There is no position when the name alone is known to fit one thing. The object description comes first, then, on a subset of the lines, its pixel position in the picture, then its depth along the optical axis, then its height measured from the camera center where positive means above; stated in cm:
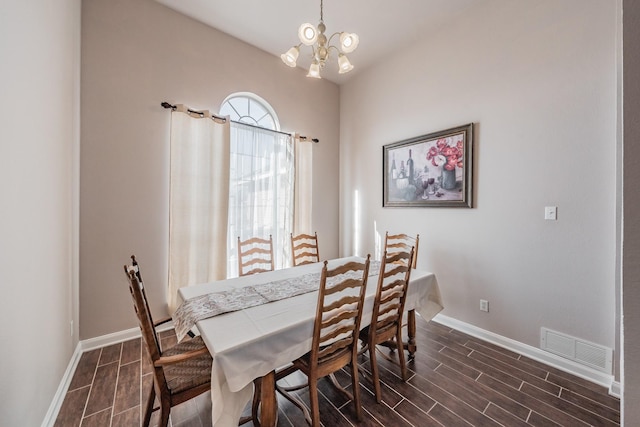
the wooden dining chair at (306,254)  298 -49
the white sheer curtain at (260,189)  307 +31
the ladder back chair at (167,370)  114 -85
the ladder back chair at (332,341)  136 -76
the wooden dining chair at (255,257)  252 -51
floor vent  189 -106
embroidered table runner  142 -55
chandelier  181 +124
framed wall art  265 +51
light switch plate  212 +2
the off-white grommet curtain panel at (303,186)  360 +38
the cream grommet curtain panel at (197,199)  263 +14
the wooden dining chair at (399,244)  277 -34
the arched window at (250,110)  313 +132
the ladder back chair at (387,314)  169 -72
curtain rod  258 +108
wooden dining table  113 -64
